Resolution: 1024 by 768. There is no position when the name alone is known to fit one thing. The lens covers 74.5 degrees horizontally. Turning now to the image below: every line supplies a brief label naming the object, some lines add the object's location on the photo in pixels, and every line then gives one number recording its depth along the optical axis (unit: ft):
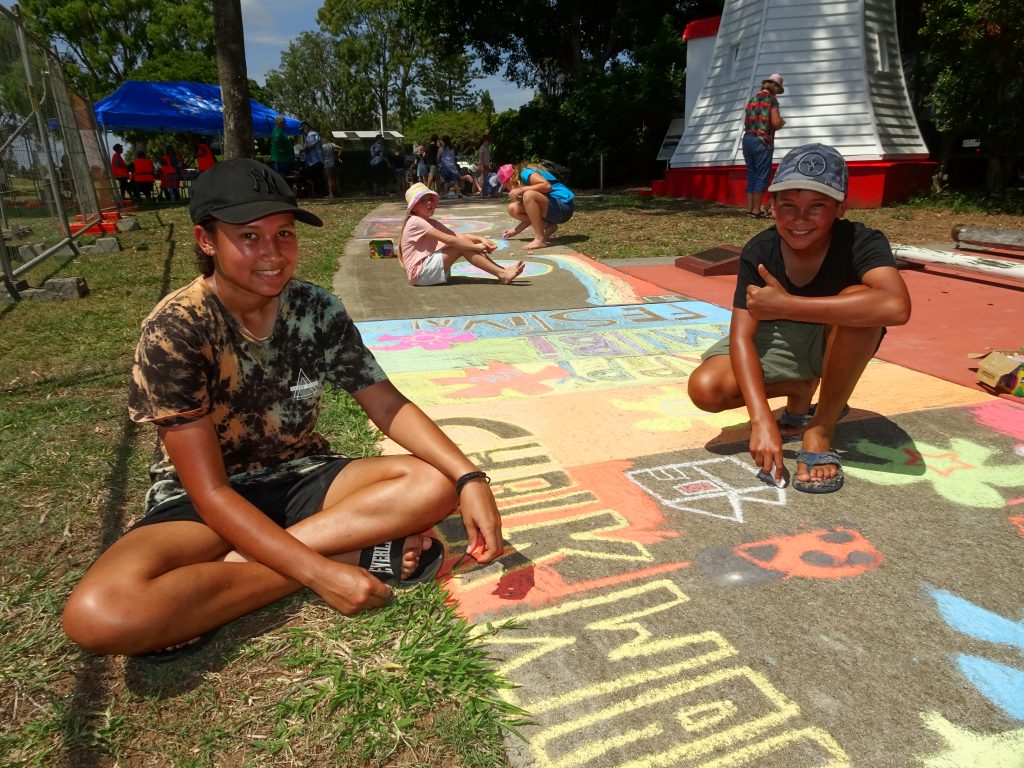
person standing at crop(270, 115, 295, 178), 53.72
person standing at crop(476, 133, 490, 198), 62.64
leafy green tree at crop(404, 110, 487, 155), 173.99
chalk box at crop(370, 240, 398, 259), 27.18
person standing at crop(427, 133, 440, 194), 61.86
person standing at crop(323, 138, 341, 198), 58.95
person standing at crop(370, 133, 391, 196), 63.46
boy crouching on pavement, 8.50
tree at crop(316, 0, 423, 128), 166.91
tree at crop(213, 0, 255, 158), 34.94
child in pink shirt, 21.40
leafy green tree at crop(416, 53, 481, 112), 178.81
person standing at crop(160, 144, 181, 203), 60.23
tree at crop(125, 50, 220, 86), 103.04
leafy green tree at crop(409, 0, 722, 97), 71.46
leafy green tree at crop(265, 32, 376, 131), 202.49
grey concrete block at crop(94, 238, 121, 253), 30.66
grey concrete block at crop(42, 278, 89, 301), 20.45
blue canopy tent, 59.52
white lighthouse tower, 40.29
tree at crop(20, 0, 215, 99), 125.18
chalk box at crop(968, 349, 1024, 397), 11.55
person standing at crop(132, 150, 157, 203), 60.75
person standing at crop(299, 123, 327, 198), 59.47
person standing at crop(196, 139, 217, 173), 60.70
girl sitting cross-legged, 5.84
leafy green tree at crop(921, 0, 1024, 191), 34.09
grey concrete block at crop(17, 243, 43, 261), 23.44
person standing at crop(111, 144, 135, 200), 62.34
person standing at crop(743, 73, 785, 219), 32.83
